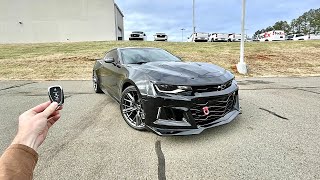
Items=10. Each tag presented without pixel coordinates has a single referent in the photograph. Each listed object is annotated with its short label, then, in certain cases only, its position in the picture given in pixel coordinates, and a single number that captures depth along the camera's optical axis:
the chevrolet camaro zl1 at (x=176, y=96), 2.70
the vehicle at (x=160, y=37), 26.68
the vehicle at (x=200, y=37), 26.12
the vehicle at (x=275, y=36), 34.10
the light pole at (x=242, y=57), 8.21
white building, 26.08
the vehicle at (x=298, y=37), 34.31
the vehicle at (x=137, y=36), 25.95
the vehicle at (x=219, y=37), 28.03
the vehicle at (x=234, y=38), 28.11
